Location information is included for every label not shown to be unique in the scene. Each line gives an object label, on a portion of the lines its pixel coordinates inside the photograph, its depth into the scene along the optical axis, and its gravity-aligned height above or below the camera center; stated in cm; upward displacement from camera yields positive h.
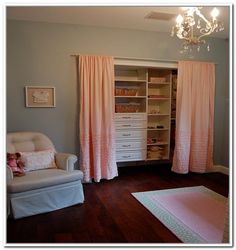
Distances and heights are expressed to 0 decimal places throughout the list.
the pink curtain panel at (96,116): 359 +6
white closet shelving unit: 426 +21
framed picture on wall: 347 +35
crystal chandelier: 226 +96
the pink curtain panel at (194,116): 407 +9
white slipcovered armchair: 252 -74
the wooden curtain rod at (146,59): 381 +103
